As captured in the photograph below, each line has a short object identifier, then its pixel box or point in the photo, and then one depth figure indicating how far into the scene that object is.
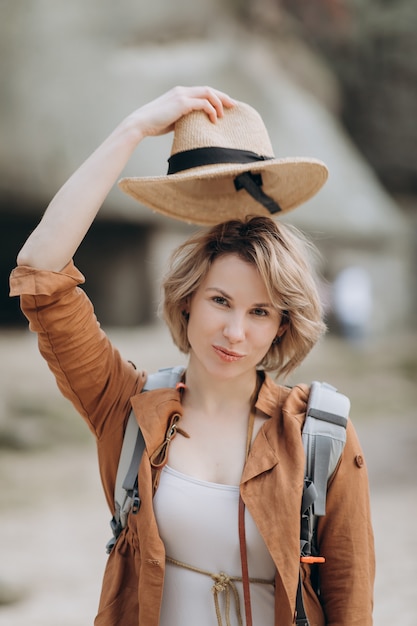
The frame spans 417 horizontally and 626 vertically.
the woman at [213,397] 1.89
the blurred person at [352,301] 11.20
